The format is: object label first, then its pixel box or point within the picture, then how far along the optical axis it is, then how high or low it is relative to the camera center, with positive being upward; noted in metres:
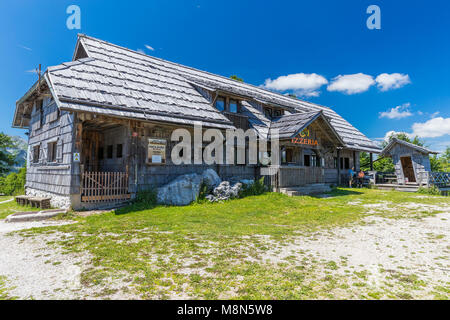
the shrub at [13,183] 21.69 -1.18
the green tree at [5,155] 27.02 +1.61
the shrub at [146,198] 11.49 -1.35
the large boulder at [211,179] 13.34 -0.50
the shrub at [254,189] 14.58 -1.15
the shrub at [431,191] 17.84 -1.53
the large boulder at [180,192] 11.98 -1.08
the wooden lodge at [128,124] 10.91 +2.45
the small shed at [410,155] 18.97 +1.02
